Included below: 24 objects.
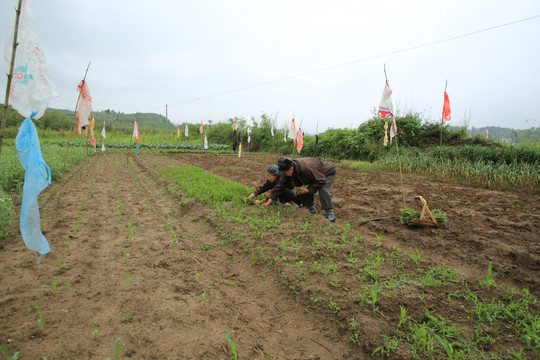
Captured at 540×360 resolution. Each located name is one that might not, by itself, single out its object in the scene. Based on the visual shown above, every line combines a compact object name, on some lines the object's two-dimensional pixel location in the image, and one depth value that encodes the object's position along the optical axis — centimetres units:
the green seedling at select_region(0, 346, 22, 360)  175
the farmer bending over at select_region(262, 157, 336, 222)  468
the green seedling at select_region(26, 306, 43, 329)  207
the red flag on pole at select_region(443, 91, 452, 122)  684
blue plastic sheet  218
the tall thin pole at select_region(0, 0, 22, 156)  198
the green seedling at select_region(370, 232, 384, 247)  360
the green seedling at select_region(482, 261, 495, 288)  265
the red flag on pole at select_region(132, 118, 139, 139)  1154
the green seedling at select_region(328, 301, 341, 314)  237
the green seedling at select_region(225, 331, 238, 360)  191
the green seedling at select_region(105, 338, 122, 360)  184
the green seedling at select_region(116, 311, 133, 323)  222
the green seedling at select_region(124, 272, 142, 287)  274
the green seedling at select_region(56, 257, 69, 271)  294
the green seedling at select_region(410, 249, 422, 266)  314
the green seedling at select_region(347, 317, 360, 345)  211
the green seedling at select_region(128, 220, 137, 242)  397
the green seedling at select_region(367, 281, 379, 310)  235
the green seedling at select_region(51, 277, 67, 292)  258
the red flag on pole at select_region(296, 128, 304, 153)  1291
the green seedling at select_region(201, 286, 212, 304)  257
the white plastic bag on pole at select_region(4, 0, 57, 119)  218
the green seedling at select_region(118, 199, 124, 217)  512
